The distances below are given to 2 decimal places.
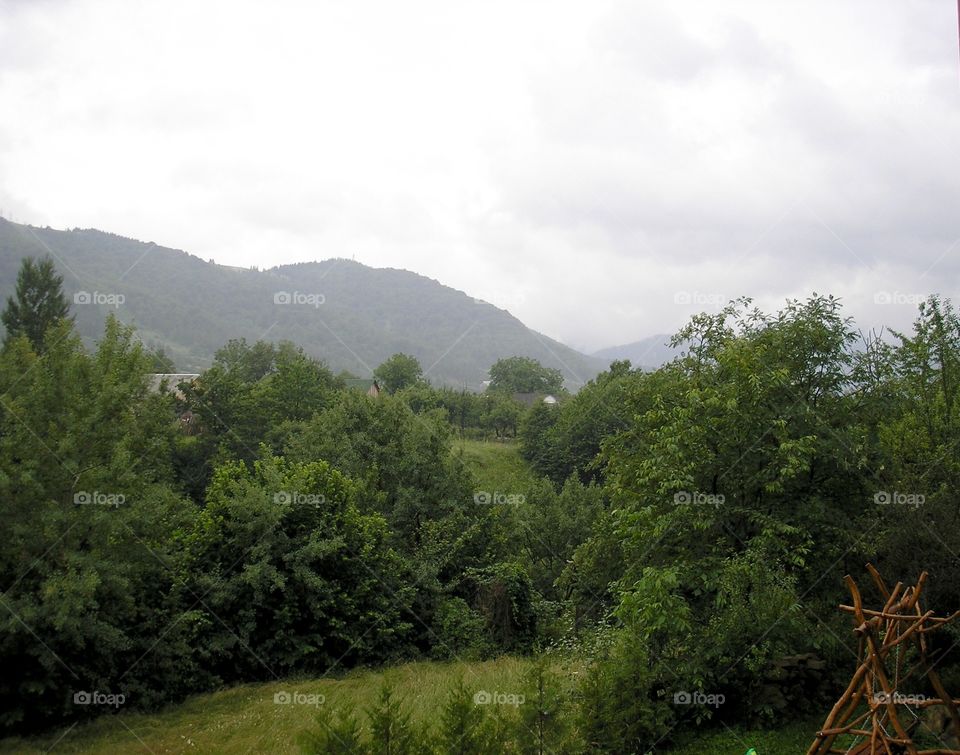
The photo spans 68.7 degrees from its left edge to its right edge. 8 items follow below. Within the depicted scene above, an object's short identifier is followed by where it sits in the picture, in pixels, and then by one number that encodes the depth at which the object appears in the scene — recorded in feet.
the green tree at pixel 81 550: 45.50
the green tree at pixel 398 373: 319.06
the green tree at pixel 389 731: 24.54
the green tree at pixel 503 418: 280.31
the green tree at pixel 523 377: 408.87
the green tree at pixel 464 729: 25.43
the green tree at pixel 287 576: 58.85
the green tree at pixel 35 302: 170.71
